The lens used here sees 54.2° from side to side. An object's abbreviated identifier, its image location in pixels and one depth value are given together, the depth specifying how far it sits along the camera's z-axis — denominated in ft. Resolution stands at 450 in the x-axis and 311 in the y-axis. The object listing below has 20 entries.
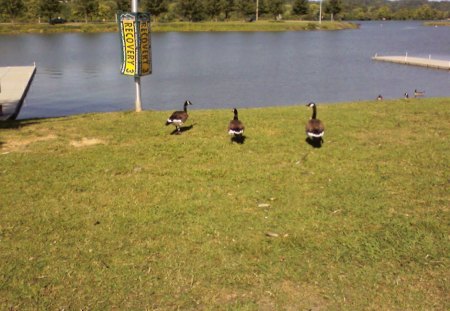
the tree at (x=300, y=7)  599.57
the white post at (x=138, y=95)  62.25
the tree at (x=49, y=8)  443.28
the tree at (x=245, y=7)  565.53
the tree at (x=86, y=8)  469.57
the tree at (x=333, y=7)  620.08
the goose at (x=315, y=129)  40.63
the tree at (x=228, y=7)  546.26
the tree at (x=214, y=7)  533.55
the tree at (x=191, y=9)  519.19
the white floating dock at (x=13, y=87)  83.76
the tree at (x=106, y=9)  478.59
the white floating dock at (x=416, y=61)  169.58
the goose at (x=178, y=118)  47.40
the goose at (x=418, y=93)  112.99
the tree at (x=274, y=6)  574.56
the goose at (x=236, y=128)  42.29
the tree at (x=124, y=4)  488.85
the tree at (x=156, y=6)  495.82
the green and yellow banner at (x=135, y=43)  57.47
